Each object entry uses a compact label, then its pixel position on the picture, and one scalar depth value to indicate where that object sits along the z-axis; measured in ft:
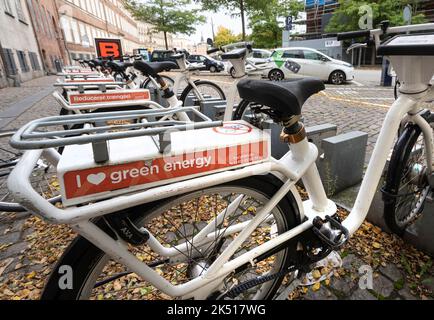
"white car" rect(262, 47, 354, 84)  38.34
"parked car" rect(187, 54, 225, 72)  68.23
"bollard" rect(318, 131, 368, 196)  8.77
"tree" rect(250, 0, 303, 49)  89.05
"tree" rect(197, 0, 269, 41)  58.18
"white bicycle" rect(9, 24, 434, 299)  2.96
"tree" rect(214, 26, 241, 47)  143.80
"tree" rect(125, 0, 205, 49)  93.66
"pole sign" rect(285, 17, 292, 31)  82.38
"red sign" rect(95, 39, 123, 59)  41.91
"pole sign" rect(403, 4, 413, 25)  11.73
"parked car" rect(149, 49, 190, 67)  81.64
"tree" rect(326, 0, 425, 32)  70.63
